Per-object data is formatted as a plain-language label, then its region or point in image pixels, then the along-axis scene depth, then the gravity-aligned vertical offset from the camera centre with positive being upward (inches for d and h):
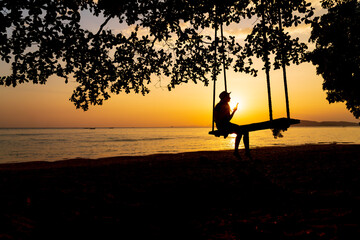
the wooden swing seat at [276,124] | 248.4 -8.4
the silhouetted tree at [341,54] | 684.1 +183.7
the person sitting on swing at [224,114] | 318.3 +6.8
